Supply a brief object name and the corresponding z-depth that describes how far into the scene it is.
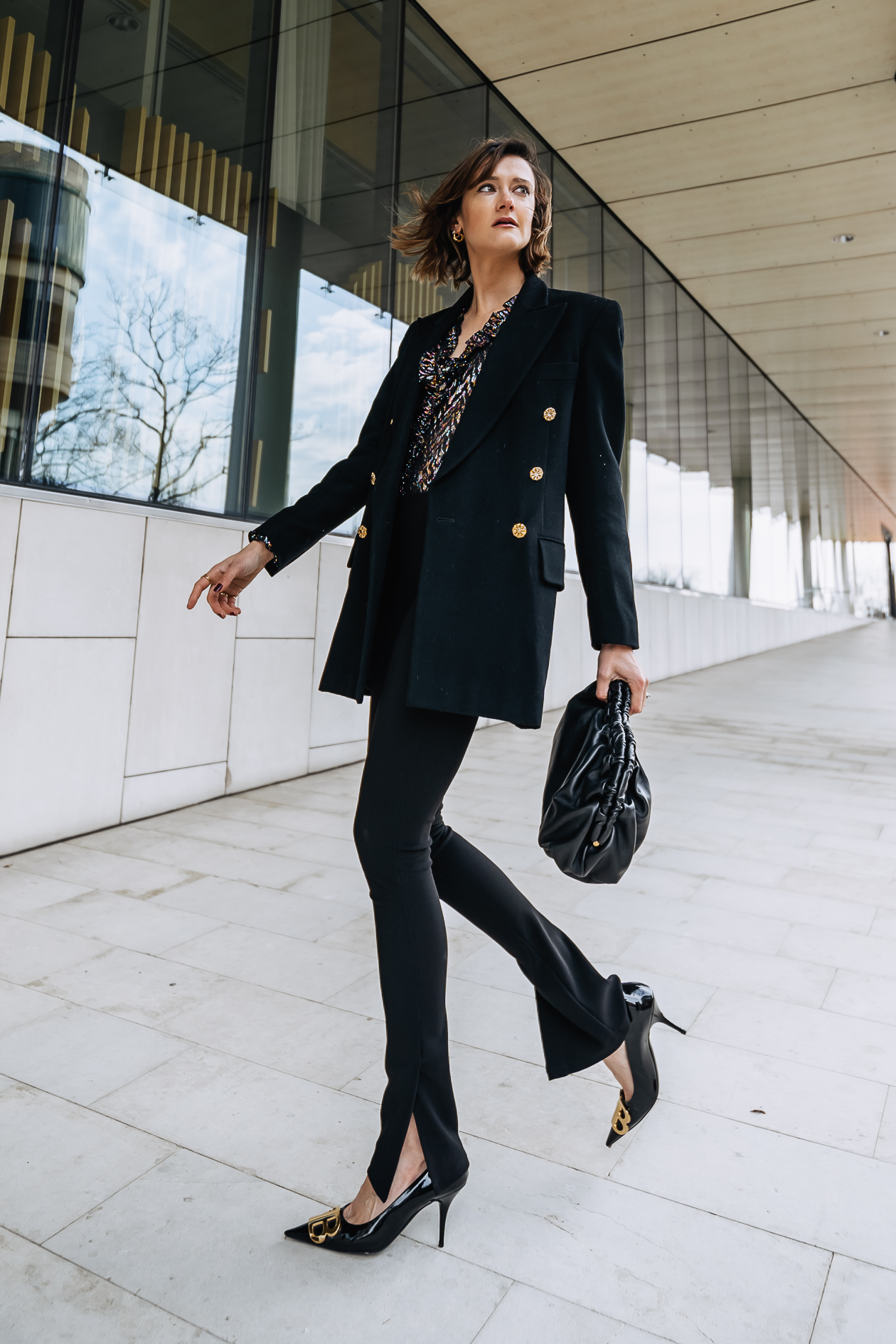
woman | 1.17
